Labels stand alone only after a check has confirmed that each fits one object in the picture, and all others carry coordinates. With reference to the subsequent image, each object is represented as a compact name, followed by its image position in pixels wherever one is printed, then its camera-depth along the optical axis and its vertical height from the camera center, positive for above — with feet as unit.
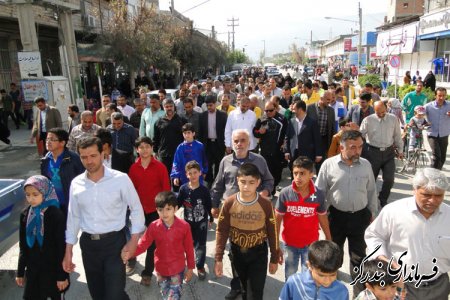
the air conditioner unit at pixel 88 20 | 77.82 +9.89
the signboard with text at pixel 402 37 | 81.56 +5.15
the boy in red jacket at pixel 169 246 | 11.68 -5.31
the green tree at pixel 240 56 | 295.32 +6.98
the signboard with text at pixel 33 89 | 44.32 -1.92
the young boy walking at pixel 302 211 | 11.65 -4.39
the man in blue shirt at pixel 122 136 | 18.76 -3.19
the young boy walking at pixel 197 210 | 14.55 -5.30
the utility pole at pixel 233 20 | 261.03 +29.41
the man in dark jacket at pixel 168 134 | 21.38 -3.58
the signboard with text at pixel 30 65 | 44.57 +0.81
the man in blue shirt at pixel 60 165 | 14.06 -3.38
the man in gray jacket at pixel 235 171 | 13.42 -3.63
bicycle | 27.53 -7.13
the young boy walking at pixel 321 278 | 7.68 -4.27
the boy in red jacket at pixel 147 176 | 14.83 -4.06
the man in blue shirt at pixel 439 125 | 24.23 -4.08
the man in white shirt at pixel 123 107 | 29.30 -2.86
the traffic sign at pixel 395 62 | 45.57 -0.17
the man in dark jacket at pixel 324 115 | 23.58 -3.11
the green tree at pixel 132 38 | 69.51 +5.50
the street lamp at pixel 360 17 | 107.38 +12.43
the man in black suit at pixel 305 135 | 20.65 -3.78
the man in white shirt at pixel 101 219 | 10.38 -4.02
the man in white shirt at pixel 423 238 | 8.72 -4.08
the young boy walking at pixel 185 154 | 17.94 -3.95
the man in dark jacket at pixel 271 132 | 22.26 -3.83
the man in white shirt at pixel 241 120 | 22.54 -3.13
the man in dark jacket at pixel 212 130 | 23.93 -3.88
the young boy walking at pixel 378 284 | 7.76 -4.41
